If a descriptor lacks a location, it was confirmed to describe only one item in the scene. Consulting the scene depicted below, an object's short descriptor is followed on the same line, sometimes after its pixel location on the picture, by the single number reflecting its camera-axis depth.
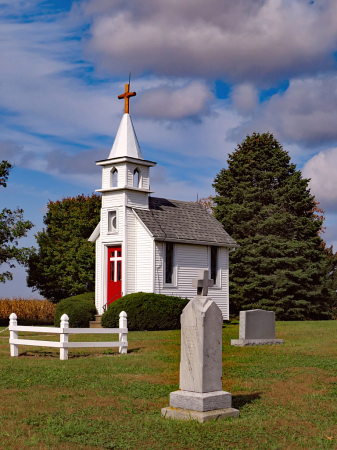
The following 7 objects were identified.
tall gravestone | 7.89
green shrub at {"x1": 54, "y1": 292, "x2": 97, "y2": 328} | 25.44
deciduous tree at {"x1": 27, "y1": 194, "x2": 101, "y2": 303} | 36.81
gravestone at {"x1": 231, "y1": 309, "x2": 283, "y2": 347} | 17.36
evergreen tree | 37.03
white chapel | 27.30
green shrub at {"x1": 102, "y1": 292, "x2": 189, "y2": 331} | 23.61
